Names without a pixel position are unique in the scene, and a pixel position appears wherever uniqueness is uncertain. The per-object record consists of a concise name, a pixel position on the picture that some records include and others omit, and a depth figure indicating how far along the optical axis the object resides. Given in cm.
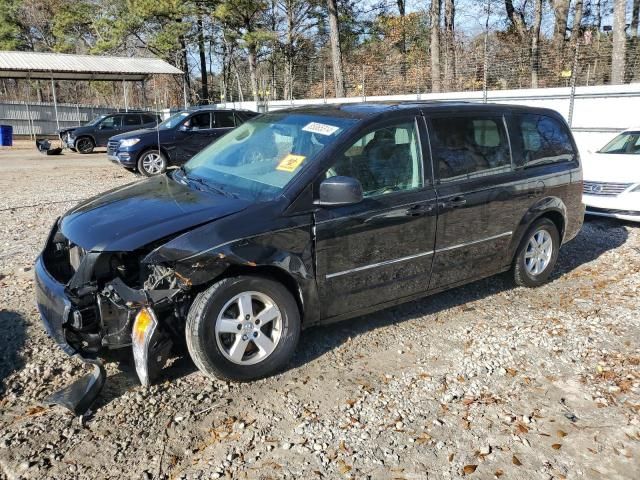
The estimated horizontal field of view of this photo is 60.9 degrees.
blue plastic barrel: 2280
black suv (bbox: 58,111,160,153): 1991
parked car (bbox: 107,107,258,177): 1302
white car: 764
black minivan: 326
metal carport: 2522
